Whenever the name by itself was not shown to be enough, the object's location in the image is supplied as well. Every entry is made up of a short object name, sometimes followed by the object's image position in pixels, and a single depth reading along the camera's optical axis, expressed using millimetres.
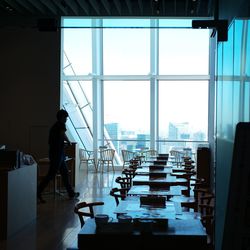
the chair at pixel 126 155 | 14617
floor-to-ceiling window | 14836
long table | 3057
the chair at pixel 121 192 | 5414
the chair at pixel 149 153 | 14691
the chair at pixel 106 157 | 14174
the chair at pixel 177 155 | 14304
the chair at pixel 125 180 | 6574
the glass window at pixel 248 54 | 3055
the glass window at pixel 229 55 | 3949
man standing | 8000
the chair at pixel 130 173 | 7707
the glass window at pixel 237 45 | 3457
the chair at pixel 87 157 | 14255
